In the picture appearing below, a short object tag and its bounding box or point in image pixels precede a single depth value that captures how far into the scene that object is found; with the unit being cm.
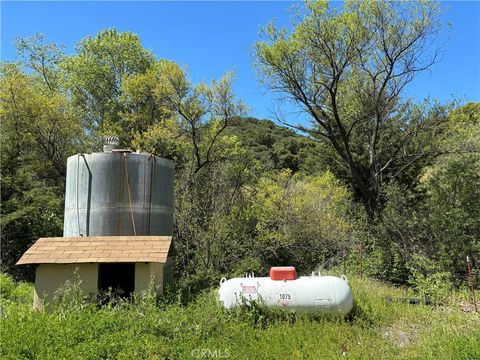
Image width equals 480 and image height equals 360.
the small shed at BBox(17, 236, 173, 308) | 946
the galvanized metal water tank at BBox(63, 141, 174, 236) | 1192
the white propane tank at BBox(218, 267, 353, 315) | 949
